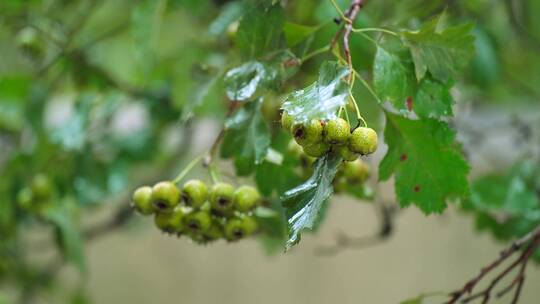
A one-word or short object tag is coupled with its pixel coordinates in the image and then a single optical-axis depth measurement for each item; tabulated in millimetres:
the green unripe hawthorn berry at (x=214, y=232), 1257
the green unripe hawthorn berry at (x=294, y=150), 1293
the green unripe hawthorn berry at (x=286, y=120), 1143
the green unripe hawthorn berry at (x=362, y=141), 1150
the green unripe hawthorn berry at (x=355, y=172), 1291
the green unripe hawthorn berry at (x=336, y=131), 1144
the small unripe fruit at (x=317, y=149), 1149
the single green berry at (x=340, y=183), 1303
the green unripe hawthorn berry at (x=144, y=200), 1246
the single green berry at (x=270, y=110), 1385
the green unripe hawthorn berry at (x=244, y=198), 1249
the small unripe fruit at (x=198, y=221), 1249
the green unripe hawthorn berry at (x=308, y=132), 1139
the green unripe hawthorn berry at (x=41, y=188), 1484
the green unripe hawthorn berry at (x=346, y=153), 1153
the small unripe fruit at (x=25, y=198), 1486
